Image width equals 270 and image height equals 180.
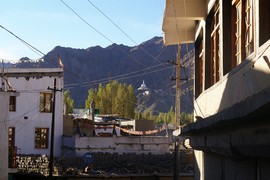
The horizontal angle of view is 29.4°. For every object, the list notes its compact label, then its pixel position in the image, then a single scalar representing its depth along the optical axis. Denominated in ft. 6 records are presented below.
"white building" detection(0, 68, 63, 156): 135.85
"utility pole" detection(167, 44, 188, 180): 103.99
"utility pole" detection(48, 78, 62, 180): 99.38
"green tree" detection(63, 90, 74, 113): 277.23
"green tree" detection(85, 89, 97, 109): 307.99
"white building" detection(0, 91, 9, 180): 77.25
